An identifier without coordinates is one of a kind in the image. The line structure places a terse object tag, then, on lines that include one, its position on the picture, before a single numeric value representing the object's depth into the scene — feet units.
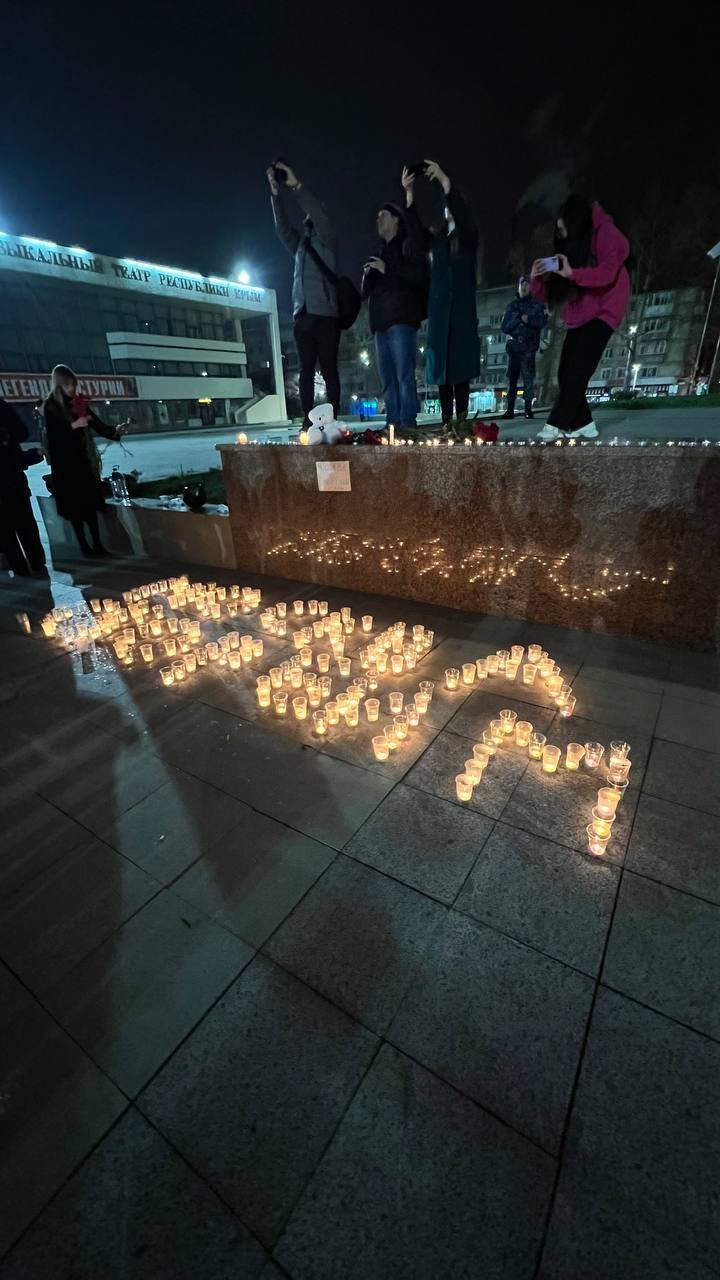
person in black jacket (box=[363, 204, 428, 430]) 19.77
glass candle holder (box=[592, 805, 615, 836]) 8.58
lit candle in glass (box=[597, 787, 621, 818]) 8.89
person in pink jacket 15.48
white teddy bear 19.58
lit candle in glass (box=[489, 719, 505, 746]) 11.35
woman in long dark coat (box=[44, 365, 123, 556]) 24.73
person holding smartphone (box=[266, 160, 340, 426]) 19.43
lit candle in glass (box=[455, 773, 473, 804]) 9.75
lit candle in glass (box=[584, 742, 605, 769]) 10.44
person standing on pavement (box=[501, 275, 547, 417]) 26.27
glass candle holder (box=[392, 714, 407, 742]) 11.37
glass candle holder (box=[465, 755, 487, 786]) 10.00
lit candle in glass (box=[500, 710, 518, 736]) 11.64
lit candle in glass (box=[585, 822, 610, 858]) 8.55
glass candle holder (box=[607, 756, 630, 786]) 9.93
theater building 122.11
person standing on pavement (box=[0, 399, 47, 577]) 23.44
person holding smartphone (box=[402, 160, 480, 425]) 18.94
